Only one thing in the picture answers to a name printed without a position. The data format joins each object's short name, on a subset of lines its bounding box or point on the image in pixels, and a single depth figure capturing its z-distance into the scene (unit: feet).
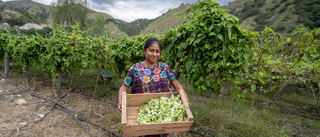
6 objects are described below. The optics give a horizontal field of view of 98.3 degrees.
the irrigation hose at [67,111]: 9.50
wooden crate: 3.79
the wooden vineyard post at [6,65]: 20.94
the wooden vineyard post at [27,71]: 17.25
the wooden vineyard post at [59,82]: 13.69
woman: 5.32
